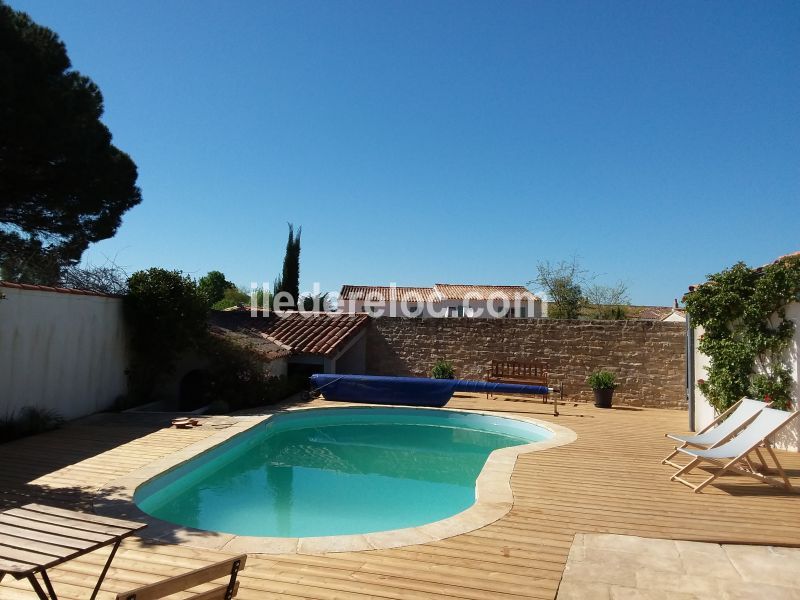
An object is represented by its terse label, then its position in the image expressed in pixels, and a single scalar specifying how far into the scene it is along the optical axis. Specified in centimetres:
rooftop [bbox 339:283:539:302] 3675
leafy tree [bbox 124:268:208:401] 1143
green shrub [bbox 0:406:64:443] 785
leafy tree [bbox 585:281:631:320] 3093
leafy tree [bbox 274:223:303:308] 2988
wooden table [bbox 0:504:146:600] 241
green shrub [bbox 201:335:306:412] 1170
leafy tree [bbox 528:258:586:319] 2784
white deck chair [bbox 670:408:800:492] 576
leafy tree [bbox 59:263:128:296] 1108
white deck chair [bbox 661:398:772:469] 655
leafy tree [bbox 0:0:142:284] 1142
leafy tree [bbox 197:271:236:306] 3931
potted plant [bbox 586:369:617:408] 1312
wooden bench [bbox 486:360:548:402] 1404
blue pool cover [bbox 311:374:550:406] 1261
